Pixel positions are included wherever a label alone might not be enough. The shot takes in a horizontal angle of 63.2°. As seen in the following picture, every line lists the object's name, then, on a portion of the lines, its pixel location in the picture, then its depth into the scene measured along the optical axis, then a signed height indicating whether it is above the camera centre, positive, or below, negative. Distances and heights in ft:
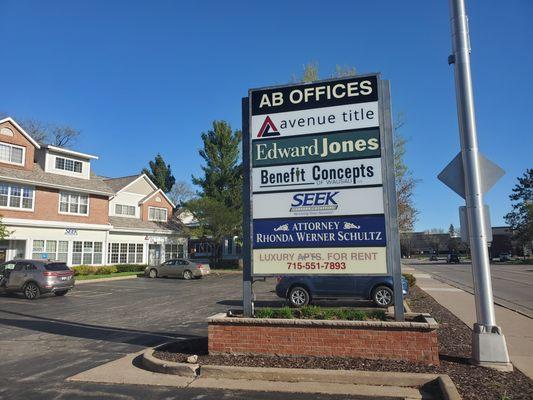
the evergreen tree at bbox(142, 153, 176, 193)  248.93 +49.95
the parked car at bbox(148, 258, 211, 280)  104.64 -2.52
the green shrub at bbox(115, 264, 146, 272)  111.95 -1.91
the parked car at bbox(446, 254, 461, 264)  232.53 -1.79
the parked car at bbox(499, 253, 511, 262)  242.58 -1.70
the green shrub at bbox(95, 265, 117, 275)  103.24 -2.26
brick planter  21.42 -4.15
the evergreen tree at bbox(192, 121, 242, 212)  144.05 +31.44
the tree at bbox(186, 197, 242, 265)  132.05 +12.30
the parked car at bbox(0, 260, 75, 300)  59.62 -2.31
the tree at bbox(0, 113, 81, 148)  185.58 +53.61
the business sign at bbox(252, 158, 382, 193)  24.89 +4.84
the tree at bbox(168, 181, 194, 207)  235.75 +36.35
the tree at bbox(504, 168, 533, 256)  227.40 +22.25
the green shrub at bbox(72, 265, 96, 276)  98.24 -2.10
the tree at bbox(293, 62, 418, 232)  66.44 +11.50
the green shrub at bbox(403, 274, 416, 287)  62.90 -3.34
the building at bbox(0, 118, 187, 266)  91.20 +11.82
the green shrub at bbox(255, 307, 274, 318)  24.87 -3.17
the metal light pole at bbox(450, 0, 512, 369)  21.71 +2.86
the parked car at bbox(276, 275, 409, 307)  45.27 -3.36
